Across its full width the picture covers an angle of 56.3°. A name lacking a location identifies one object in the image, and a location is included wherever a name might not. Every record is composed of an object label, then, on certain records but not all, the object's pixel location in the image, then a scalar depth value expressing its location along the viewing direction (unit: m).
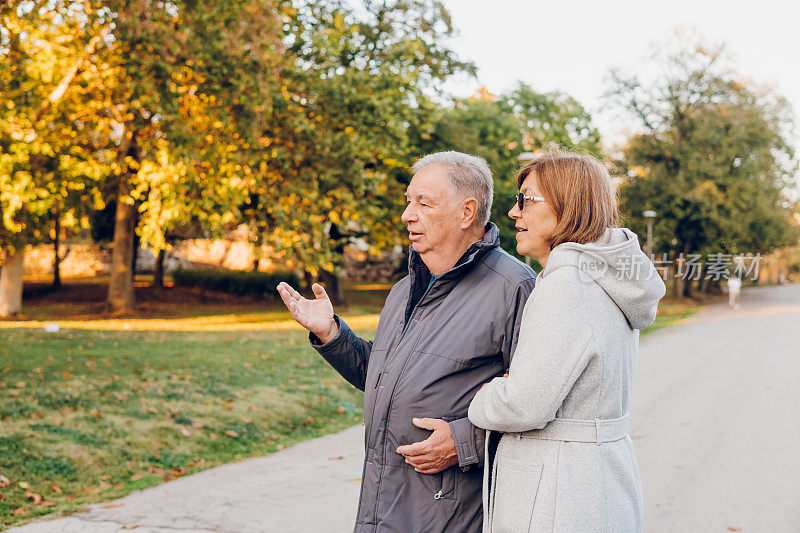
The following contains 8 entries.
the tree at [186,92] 14.31
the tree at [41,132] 12.38
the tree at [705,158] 37.03
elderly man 2.53
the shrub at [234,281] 30.05
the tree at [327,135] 18.55
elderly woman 2.08
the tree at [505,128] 24.83
